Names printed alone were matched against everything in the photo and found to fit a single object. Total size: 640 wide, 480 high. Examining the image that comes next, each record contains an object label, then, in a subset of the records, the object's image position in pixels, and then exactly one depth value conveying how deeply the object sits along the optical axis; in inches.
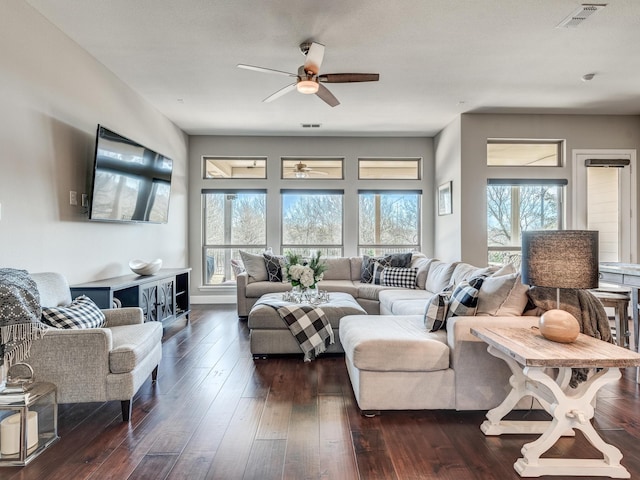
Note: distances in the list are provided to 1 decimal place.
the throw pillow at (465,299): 97.8
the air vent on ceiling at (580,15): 107.5
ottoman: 133.9
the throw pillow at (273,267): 205.6
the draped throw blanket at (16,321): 74.9
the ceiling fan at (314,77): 120.4
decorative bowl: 154.9
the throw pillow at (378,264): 207.6
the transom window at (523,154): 215.3
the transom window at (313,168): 251.3
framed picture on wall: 223.9
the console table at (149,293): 122.0
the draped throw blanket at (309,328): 131.4
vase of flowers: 142.3
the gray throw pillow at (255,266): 204.8
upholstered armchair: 82.7
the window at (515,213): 216.8
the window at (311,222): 254.4
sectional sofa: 90.5
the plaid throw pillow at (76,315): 90.8
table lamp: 75.0
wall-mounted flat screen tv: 132.0
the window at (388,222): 255.9
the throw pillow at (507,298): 96.3
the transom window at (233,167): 252.5
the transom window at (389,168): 255.0
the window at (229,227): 253.9
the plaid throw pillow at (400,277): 193.8
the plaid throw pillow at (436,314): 102.2
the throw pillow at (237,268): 220.0
